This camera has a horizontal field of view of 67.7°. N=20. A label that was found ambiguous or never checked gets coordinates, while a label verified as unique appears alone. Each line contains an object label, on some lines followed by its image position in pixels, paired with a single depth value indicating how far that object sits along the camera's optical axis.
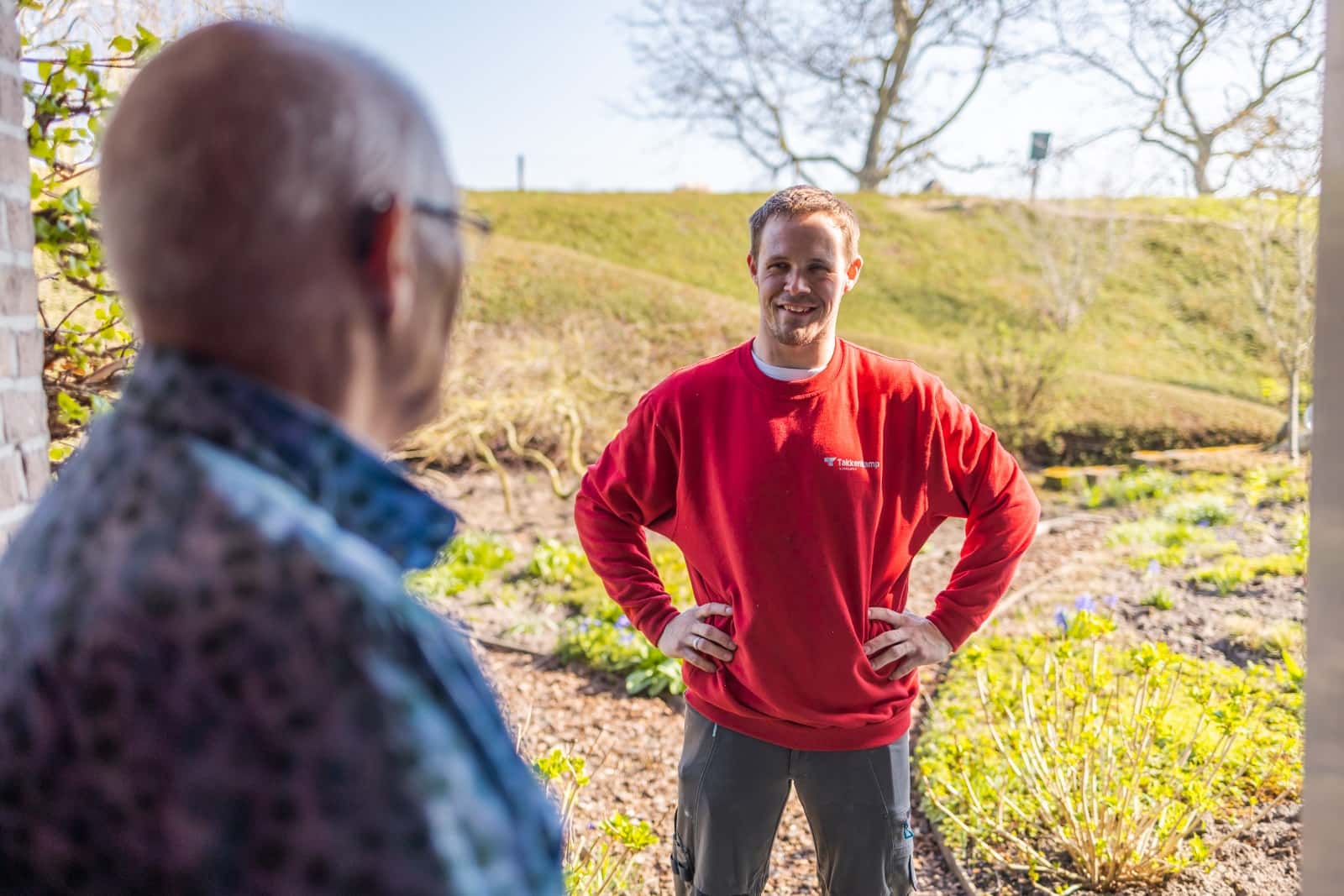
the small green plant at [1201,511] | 7.12
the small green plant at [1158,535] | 6.66
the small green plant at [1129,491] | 8.23
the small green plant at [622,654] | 4.64
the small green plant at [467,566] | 5.92
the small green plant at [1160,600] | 5.31
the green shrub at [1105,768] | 2.90
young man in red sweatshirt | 2.05
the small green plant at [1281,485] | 7.41
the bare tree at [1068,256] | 13.53
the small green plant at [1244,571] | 5.58
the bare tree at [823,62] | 16.30
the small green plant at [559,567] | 6.14
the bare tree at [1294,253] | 8.57
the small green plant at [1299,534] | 4.82
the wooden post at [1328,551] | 1.32
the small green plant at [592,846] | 2.08
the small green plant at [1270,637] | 4.50
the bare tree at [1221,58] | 8.02
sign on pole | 13.35
